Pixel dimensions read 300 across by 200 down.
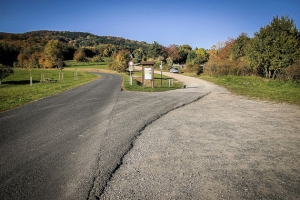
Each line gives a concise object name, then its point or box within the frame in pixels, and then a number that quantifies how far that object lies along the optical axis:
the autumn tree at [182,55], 85.41
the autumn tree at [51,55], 74.50
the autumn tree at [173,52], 81.75
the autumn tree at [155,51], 79.07
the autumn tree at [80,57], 96.50
